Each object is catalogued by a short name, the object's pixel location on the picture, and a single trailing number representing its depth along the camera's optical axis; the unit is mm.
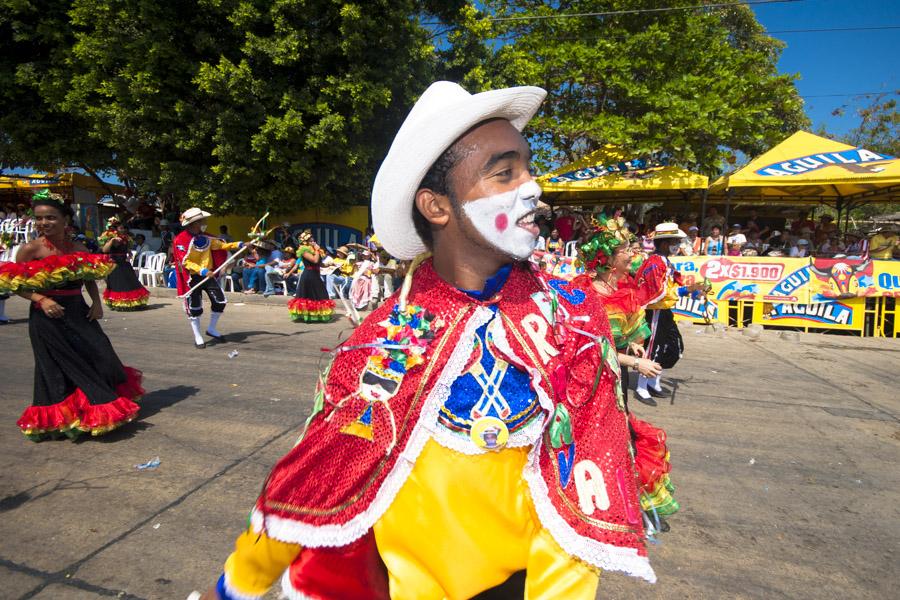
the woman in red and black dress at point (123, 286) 11656
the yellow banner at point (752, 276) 11055
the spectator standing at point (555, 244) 12961
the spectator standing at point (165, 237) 17953
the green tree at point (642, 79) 15176
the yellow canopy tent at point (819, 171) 11727
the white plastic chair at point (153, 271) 15639
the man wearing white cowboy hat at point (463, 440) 1491
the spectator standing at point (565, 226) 14789
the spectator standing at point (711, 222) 14906
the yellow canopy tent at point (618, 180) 14141
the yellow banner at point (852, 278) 10695
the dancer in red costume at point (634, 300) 2502
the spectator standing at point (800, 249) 12734
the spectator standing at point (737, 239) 13344
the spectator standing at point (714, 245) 13188
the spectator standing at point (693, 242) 12764
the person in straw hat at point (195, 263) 8422
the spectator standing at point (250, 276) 14551
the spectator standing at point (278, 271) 14407
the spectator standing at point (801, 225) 14617
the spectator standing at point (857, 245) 12617
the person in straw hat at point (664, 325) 6180
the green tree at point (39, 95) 15148
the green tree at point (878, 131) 28891
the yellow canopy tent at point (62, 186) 20578
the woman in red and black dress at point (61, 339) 4582
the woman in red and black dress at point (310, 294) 11070
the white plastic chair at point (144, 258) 15977
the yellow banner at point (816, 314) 10859
